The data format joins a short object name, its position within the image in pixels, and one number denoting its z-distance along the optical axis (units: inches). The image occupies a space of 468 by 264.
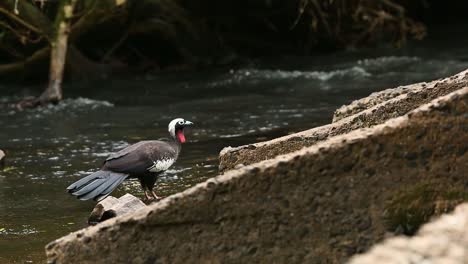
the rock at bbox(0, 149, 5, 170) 844.0
